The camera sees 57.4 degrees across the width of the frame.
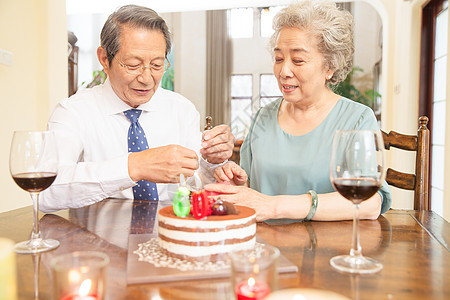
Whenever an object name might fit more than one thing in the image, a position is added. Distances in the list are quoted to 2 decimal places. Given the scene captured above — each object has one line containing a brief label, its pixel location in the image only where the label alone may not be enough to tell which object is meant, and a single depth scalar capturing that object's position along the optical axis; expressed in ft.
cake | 2.62
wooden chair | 5.04
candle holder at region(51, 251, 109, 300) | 1.79
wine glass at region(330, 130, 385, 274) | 2.64
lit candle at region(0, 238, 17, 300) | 1.54
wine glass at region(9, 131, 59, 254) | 2.94
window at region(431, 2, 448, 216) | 11.94
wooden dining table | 2.27
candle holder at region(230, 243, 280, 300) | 1.80
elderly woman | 5.26
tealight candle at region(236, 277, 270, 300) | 1.82
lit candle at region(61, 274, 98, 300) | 1.81
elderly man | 4.30
